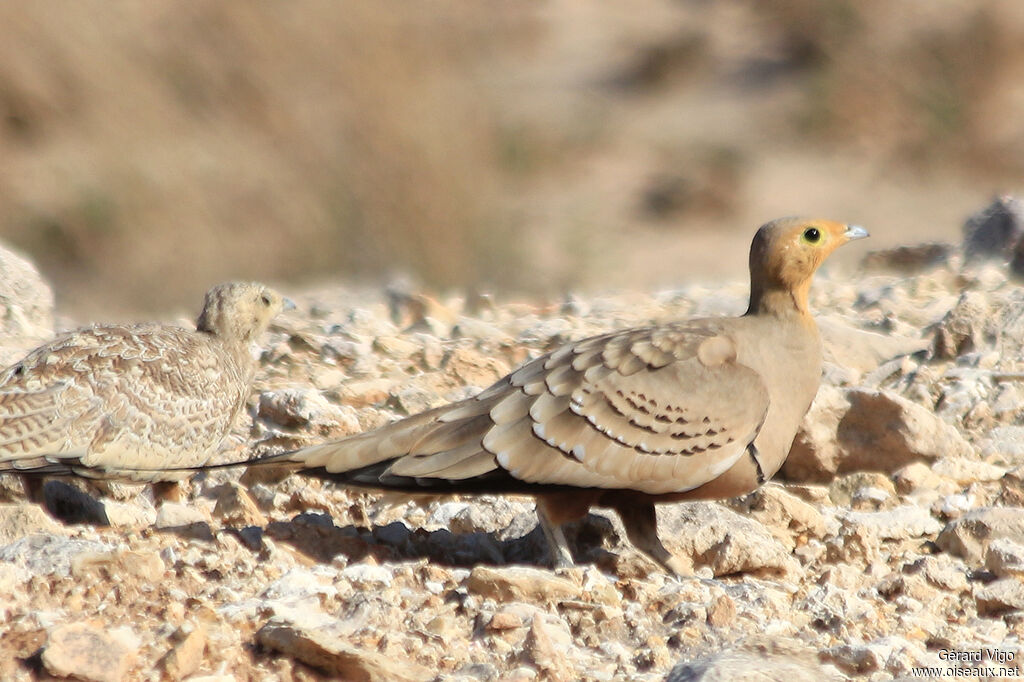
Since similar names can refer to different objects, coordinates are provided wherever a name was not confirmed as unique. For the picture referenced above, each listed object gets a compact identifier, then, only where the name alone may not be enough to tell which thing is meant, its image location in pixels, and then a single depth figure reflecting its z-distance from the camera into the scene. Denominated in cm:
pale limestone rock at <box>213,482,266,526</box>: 1033
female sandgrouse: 1057
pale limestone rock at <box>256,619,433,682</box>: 728
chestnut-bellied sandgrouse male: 927
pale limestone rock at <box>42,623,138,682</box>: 707
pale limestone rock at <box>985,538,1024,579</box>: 930
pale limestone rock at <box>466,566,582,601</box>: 842
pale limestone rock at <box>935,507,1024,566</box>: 991
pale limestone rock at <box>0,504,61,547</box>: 914
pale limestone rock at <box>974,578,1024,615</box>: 890
